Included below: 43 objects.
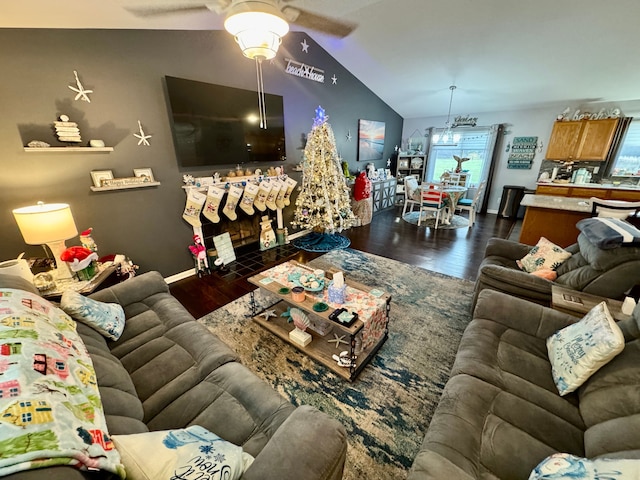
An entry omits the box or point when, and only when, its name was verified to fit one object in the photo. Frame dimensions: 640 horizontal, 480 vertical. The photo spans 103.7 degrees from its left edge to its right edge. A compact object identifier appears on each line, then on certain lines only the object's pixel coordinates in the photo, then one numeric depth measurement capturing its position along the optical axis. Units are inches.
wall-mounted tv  109.6
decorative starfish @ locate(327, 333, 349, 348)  79.0
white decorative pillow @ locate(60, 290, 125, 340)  55.7
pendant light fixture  243.8
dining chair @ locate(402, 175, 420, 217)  215.2
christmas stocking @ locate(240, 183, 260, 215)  138.3
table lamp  72.0
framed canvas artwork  219.2
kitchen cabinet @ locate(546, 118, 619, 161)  178.1
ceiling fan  52.9
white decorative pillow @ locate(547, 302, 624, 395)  45.0
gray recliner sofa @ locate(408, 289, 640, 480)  36.7
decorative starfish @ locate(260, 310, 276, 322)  92.1
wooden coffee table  70.7
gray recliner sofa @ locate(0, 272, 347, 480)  34.3
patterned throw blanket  22.5
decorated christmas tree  151.8
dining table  191.9
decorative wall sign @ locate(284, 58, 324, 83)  148.0
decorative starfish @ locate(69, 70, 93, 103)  85.0
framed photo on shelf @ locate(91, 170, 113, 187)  93.0
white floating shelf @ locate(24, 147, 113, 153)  78.5
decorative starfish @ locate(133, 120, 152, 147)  100.8
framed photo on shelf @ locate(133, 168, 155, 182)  102.6
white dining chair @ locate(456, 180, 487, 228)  196.2
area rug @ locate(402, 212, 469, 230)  200.8
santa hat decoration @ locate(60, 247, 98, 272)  77.2
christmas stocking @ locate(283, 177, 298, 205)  159.9
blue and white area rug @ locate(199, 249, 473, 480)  55.7
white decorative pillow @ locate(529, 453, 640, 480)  27.5
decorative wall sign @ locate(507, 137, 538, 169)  218.1
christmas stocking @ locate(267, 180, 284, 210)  151.8
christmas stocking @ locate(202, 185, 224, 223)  123.7
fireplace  134.5
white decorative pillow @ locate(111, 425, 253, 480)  28.4
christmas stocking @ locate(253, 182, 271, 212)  145.8
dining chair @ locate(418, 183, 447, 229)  190.7
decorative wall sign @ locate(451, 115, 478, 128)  231.9
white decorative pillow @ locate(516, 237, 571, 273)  83.1
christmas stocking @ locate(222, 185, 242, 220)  131.3
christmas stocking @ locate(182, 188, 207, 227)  118.2
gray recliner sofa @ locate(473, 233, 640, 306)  64.4
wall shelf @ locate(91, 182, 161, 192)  93.1
